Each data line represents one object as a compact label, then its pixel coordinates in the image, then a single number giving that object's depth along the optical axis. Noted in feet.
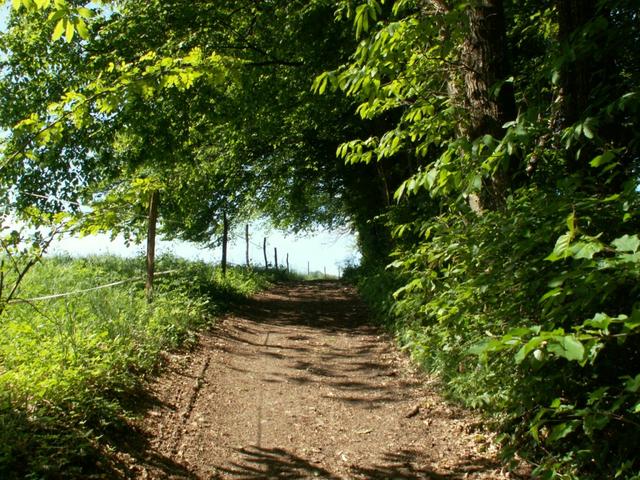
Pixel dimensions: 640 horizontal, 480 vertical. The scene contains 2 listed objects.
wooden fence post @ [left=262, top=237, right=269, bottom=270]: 85.78
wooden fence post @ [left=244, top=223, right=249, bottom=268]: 79.43
